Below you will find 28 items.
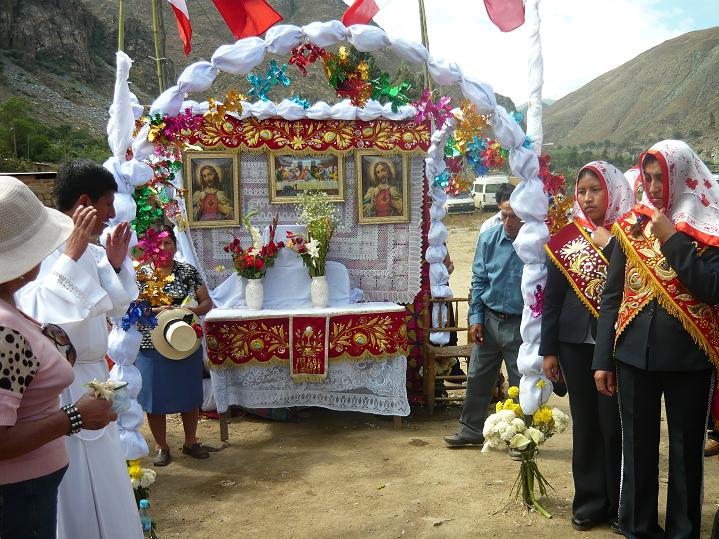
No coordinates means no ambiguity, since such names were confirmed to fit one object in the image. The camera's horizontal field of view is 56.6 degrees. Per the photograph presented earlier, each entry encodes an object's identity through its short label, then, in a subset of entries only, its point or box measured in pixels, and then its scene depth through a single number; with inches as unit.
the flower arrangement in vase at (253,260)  233.3
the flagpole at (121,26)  271.8
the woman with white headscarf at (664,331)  118.4
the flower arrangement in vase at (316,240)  236.5
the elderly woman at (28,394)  70.3
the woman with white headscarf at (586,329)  144.2
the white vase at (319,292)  236.2
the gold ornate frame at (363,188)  242.8
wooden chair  245.3
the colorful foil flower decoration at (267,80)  216.4
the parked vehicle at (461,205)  1039.0
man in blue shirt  199.9
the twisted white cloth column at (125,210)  178.4
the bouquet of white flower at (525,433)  154.3
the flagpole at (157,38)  358.6
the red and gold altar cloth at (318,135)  237.8
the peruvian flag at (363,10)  229.9
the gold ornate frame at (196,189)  236.4
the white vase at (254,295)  233.0
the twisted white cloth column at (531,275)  170.6
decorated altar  227.1
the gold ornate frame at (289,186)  241.3
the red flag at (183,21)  263.3
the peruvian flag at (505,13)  217.3
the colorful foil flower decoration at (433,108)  229.0
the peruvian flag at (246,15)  260.2
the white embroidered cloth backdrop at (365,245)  244.2
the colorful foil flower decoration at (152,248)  196.9
